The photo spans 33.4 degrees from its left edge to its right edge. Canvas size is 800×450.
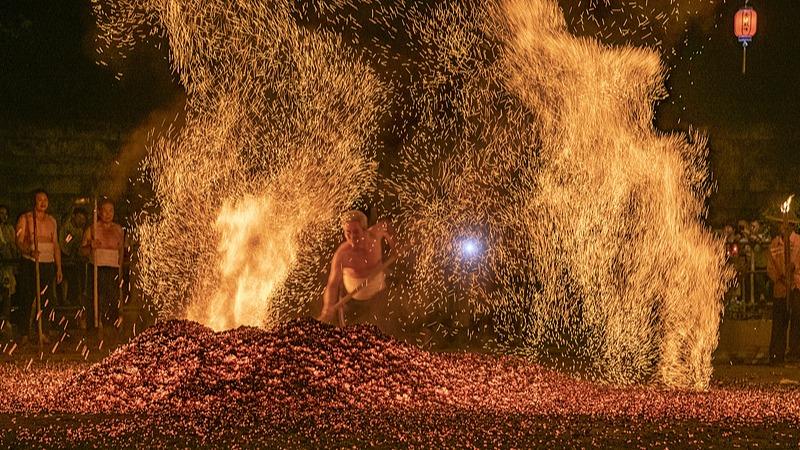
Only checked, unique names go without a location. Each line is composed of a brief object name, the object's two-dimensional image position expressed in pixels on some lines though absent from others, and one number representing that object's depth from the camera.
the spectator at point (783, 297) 16.28
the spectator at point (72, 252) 19.55
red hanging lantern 24.59
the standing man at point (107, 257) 17.42
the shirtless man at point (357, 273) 14.38
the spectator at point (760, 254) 21.65
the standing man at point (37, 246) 17.33
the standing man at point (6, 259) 18.33
